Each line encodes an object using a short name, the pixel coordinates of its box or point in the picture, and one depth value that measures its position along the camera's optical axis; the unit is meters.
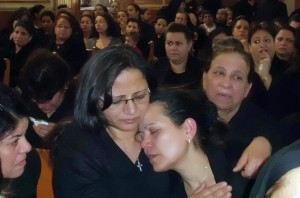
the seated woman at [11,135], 1.53
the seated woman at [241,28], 5.82
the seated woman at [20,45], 5.77
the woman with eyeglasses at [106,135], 1.64
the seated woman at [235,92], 2.27
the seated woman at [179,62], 4.25
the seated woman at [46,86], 2.57
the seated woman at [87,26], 7.07
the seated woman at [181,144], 1.78
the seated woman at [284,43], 4.63
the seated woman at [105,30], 6.49
